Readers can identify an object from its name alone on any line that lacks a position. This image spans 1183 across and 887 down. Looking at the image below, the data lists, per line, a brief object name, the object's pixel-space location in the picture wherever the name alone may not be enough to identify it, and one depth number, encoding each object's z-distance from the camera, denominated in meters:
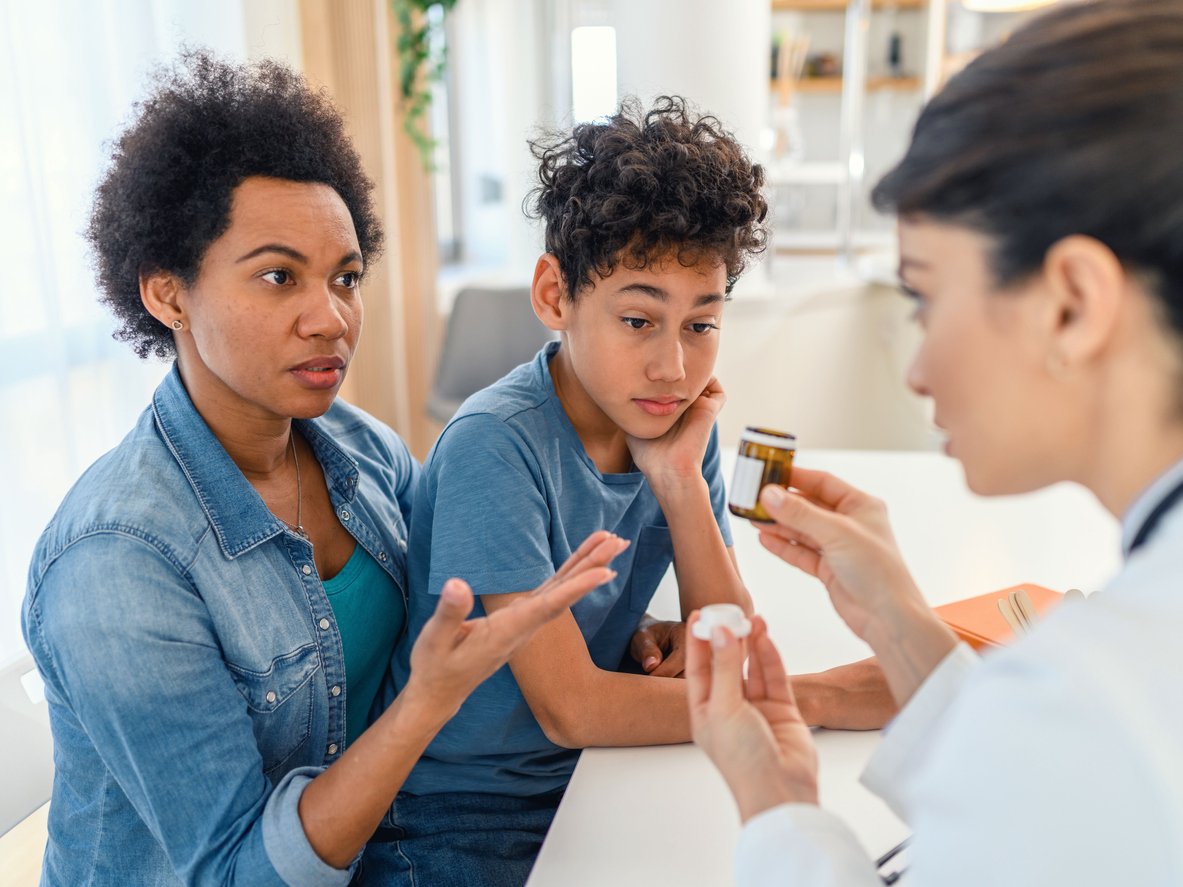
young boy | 1.18
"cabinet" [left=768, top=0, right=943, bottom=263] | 5.90
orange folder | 1.22
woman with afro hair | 0.99
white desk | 0.95
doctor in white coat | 0.57
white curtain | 1.85
